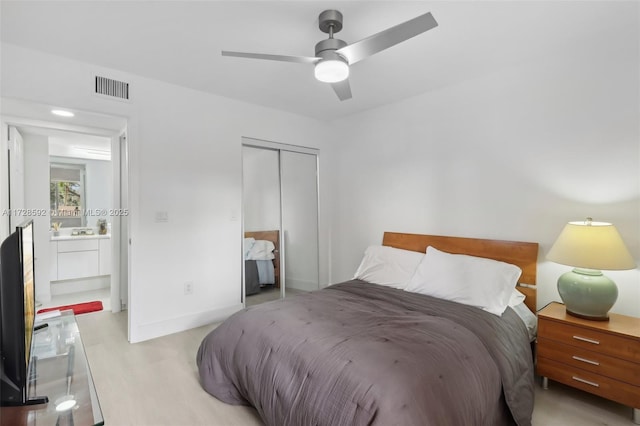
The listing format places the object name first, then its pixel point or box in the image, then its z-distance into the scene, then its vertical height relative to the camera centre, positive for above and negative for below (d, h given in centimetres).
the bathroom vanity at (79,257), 439 -59
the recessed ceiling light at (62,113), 254 +93
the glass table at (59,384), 101 -67
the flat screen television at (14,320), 95 -33
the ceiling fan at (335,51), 172 +100
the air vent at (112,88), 261 +117
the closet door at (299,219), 395 -5
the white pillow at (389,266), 291 -54
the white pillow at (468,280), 228 -56
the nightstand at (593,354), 178 -92
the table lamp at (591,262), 193 -34
